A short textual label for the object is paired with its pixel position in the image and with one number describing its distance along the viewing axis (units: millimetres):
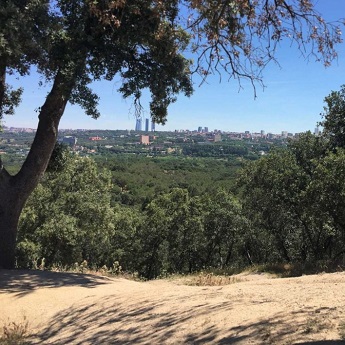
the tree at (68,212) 19891
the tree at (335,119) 15820
